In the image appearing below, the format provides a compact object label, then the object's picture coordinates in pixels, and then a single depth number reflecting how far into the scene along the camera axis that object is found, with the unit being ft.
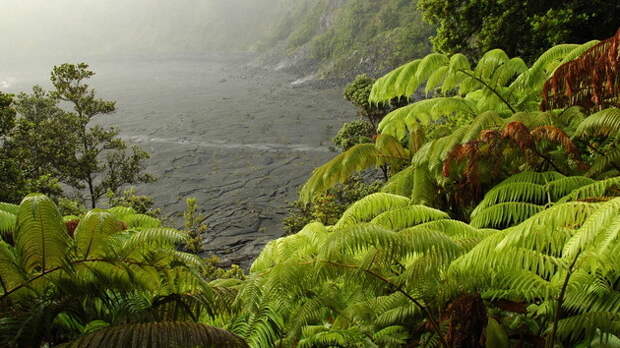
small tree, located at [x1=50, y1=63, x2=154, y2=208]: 37.52
